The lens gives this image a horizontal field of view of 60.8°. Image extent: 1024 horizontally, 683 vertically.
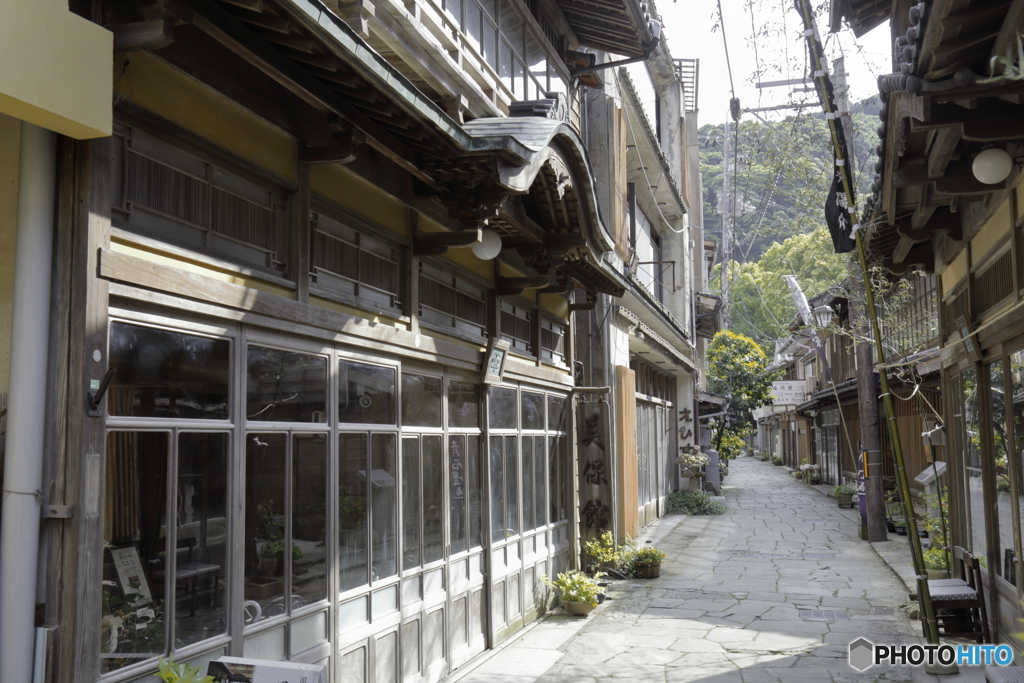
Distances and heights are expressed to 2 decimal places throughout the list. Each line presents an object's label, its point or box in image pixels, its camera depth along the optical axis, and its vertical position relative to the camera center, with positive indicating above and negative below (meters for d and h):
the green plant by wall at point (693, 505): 25.98 -2.26
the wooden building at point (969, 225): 4.86 +1.89
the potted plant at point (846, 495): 27.23 -2.12
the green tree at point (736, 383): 35.56 +1.97
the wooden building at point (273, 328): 4.05 +0.69
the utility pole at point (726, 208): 44.34 +12.97
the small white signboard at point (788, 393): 36.38 +1.49
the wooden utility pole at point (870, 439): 18.42 -0.25
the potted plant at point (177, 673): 4.46 -1.21
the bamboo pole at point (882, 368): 7.31 +0.50
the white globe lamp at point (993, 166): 6.25 +1.86
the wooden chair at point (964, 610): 8.88 -1.92
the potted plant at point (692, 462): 27.67 -1.04
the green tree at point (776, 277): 24.88 +8.55
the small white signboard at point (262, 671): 4.23 -1.16
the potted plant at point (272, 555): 5.71 -0.80
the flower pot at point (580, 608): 11.85 -2.41
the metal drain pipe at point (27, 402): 3.85 +0.16
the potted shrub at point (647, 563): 14.60 -2.21
